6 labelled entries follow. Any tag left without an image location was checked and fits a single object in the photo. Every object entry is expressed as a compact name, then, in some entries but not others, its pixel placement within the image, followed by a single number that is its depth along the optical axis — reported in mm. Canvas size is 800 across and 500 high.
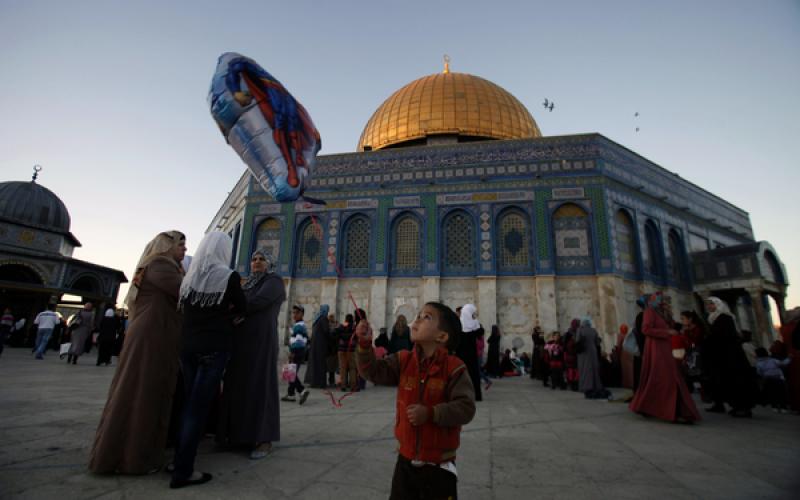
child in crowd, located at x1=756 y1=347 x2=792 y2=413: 5488
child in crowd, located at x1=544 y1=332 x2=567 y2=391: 7758
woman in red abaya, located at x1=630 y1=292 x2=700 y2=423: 4082
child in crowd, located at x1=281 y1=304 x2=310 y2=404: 5832
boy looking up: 1402
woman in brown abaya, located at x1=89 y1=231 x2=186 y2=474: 2184
